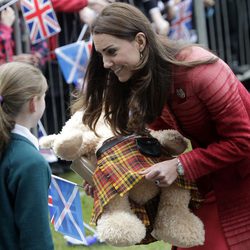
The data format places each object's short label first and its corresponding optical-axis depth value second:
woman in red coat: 5.45
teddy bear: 5.50
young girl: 5.26
